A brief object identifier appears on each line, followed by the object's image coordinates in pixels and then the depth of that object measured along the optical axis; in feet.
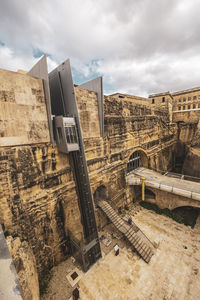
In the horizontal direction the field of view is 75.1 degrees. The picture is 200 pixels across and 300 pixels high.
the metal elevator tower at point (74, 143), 34.06
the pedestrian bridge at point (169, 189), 48.24
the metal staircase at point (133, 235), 38.13
